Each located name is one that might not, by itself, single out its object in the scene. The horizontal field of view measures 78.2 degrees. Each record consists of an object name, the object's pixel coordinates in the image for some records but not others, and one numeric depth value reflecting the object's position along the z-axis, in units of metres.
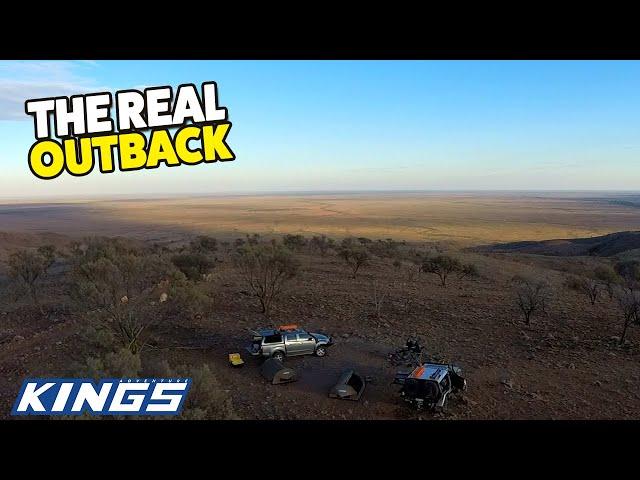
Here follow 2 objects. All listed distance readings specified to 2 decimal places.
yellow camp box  13.48
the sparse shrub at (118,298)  14.24
